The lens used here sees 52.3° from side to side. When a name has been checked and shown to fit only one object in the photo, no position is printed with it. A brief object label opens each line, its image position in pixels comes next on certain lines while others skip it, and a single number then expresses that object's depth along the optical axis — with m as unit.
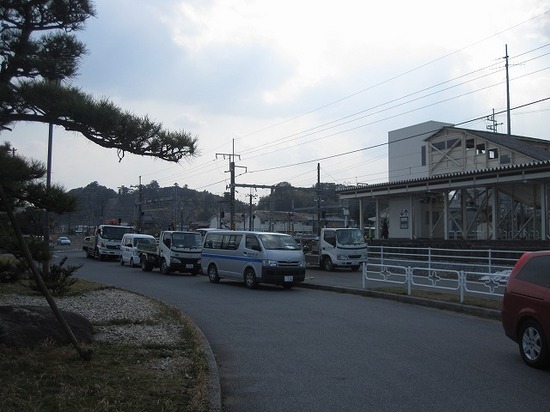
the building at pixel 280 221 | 76.59
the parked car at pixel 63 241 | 73.60
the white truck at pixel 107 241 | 39.56
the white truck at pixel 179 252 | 26.47
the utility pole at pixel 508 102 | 53.33
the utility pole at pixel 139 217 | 60.94
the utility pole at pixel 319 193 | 40.40
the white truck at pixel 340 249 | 27.48
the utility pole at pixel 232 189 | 45.49
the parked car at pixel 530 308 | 7.91
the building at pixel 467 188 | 25.47
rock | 7.62
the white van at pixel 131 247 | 32.91
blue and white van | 19.36
